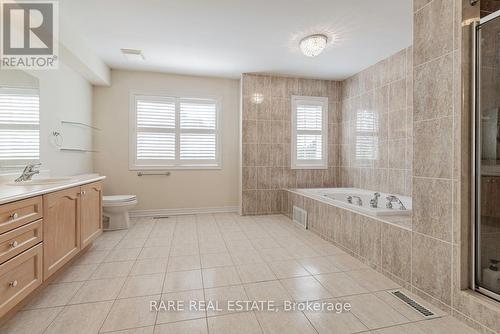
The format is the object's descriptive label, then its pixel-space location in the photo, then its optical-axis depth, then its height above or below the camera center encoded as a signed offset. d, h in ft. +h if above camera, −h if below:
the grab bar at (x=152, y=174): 13.71 -0.37
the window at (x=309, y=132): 14.88 +2.19
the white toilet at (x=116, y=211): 11.15 -2.03
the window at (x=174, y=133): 13.84 +2.04
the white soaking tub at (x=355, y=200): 7.70 -1.37
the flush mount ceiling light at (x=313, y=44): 9.55 +4.91
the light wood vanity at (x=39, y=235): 4.66 -1.63
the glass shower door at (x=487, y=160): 4.95 +0.16
